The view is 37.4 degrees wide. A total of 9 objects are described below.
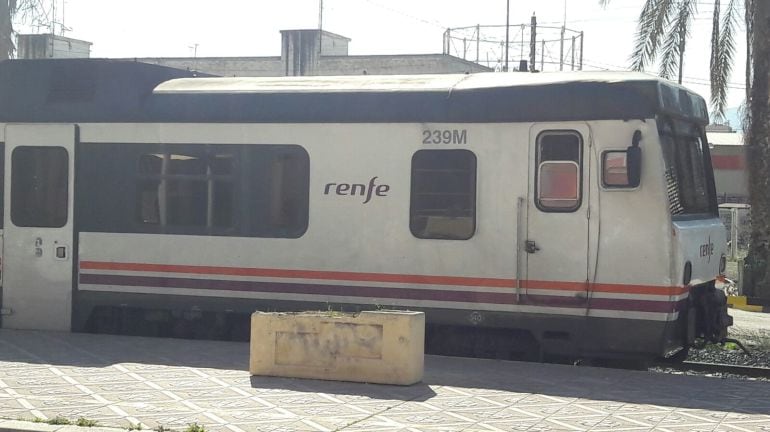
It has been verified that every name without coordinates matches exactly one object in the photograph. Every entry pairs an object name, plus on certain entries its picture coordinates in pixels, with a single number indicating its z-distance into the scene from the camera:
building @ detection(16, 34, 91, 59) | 35.10
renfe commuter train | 10.63
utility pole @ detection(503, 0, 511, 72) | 41.68
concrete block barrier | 9.59
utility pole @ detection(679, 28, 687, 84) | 19.23
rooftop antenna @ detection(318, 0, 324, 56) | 47.94
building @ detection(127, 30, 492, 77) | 45.06
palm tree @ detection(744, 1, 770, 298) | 18.48
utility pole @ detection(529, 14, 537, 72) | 39.32
